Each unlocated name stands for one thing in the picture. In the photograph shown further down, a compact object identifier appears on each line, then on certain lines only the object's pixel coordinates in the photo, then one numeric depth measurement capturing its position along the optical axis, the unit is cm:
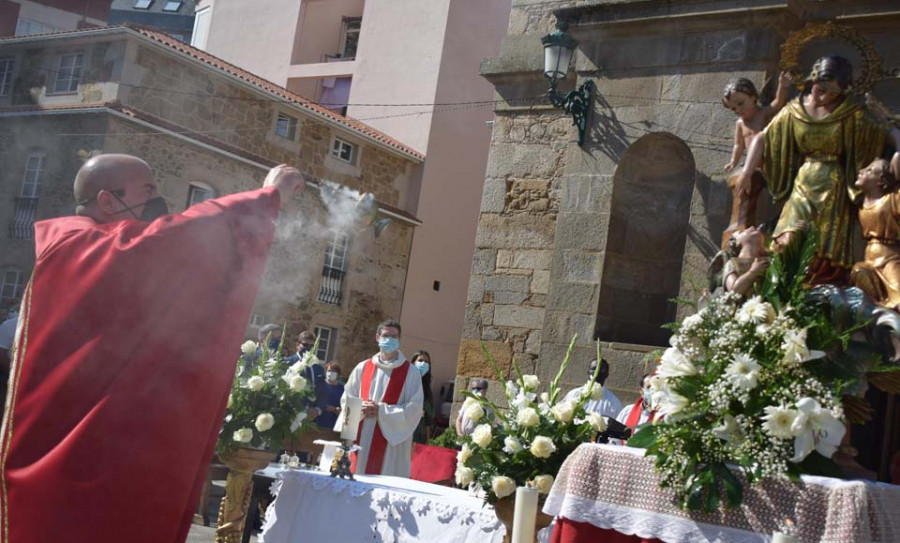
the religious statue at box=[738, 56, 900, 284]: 645
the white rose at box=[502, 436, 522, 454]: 496
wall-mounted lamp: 977
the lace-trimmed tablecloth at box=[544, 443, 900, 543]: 367
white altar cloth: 547
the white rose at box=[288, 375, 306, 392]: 659
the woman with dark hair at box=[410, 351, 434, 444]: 1116
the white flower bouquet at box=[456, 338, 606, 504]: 493
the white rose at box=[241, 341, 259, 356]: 733
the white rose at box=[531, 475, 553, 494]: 490
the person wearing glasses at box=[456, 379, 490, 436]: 875
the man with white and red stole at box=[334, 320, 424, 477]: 824
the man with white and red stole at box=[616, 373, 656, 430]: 737
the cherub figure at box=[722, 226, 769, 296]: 566
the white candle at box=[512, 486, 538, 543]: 364
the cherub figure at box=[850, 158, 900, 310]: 612
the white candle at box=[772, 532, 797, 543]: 281
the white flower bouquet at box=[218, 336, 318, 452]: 644
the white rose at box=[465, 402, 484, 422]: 510
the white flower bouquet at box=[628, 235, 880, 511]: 382
